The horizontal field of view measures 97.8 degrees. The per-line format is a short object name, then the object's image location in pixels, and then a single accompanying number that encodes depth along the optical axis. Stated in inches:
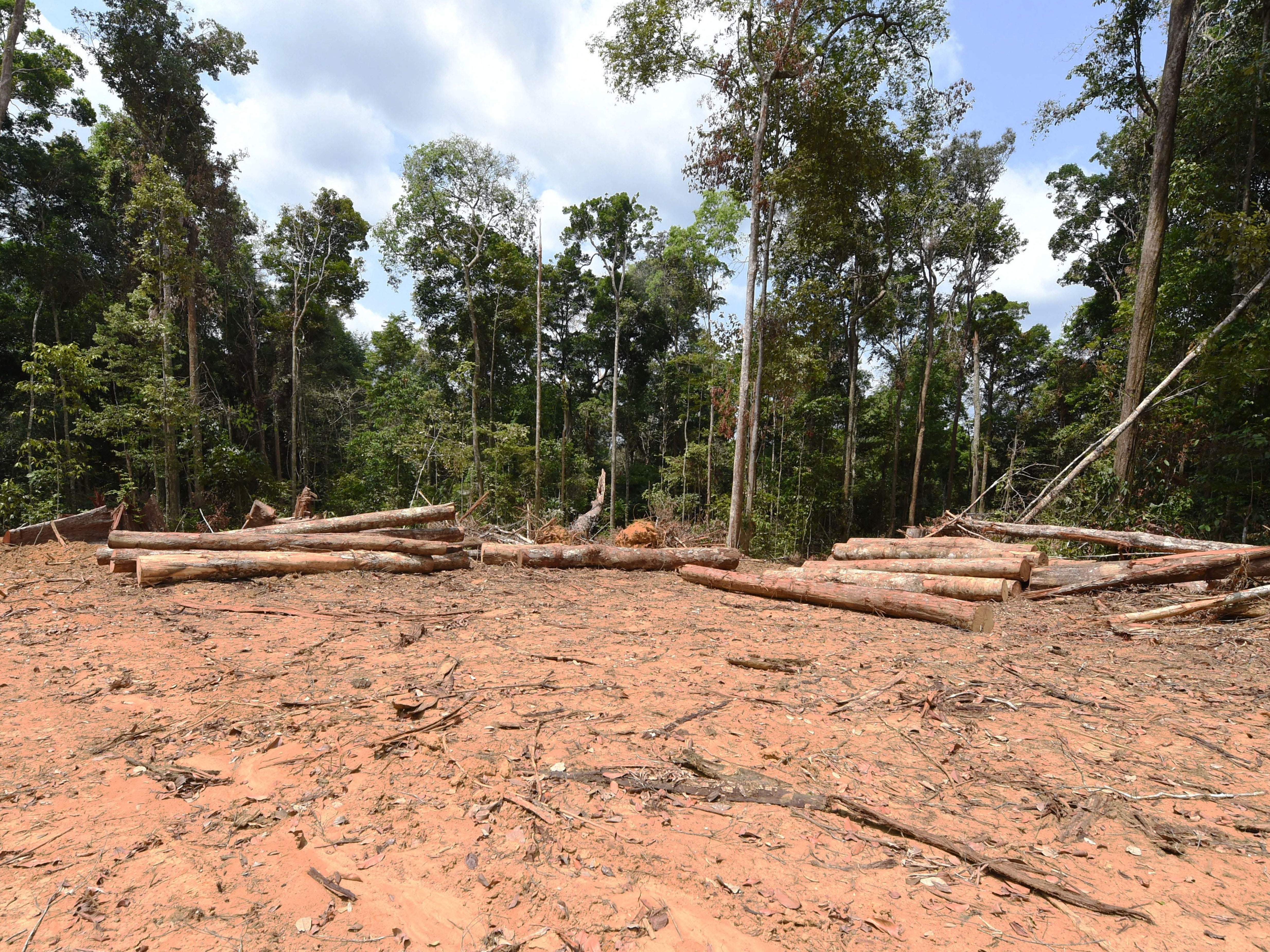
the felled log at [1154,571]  256.8
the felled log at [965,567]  291.1
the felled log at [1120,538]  301.4
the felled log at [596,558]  384.8
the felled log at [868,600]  235.9
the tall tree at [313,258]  820.6
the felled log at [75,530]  380.5
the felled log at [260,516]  418.3
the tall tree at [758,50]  429.1
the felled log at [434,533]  388.8
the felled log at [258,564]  266.4
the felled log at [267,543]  300.2
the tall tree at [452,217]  765.3
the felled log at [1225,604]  231.0
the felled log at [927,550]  316.2
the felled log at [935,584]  270.5
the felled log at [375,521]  365.1
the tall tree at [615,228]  973.2
